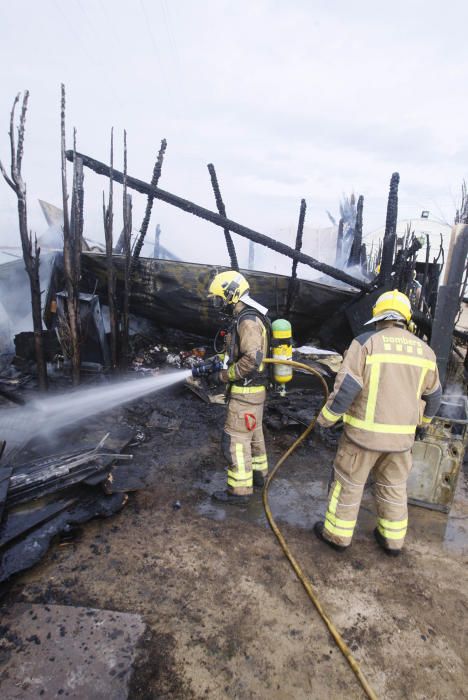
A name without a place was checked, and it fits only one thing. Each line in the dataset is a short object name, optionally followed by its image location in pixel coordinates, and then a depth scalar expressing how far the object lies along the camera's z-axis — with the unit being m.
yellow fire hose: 2.20
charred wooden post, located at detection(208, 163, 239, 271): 8.49
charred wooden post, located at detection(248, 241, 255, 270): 22.11
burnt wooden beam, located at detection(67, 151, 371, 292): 6.20
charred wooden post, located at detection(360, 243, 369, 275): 14.38
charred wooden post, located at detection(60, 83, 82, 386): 5.08
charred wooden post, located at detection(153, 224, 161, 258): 16.66
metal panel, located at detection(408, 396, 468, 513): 3.68
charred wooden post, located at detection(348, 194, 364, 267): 14.10
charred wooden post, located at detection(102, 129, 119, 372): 5.93
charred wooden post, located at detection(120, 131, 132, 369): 6.56
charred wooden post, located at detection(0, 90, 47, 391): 4.80
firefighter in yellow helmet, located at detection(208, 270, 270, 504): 3.82
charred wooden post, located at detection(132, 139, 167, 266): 7.75
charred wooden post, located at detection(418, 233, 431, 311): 6.18
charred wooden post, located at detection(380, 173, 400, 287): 6.38
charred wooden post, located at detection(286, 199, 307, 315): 7.60
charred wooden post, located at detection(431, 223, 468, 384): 4.22
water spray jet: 4.71
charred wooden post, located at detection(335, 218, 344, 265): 17.85
